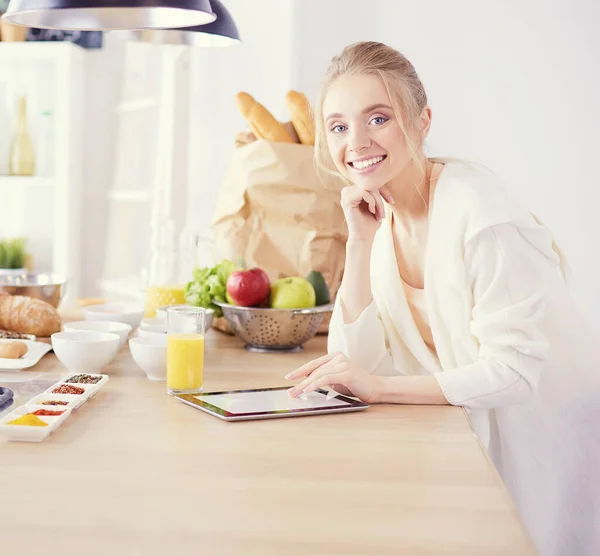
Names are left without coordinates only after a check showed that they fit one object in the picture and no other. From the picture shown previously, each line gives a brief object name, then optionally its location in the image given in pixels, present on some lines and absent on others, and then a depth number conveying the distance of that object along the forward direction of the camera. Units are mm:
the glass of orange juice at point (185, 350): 1420
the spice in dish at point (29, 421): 1136
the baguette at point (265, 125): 2133
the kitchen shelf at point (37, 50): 3664
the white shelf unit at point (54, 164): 3686
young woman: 1403
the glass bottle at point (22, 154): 3840
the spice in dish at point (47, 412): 1199
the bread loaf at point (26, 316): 1793
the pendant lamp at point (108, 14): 1438
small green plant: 3748
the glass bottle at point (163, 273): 2027
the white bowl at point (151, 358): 1492
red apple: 1775
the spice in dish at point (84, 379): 1398
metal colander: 1766
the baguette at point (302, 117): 2150
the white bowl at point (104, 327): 1704
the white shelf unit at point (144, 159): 3543
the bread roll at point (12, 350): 1556
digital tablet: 1281
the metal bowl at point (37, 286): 1910
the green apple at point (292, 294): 1776
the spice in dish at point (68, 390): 1325
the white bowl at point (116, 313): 1887
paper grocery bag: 2059
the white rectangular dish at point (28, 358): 1527
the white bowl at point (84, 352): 1501
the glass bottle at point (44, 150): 3854
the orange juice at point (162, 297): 2029
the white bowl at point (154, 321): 1814
